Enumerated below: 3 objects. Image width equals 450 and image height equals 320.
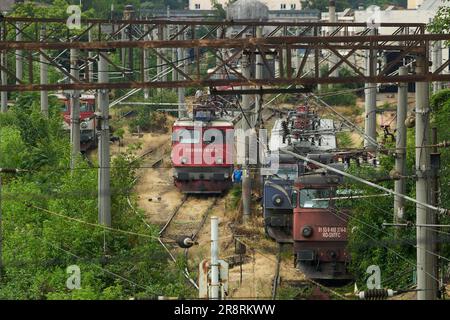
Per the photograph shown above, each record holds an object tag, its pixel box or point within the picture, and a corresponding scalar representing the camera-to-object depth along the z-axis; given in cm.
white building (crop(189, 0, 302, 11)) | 8950
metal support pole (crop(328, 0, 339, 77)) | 6163
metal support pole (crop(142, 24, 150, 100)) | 5361
